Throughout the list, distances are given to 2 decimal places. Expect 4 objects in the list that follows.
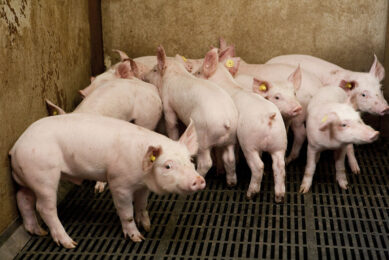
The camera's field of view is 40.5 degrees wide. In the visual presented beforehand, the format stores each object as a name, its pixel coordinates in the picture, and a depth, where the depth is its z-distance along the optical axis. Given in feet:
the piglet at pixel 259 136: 13.00
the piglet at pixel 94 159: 10.66
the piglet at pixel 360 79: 15.64
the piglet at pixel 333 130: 12.91
